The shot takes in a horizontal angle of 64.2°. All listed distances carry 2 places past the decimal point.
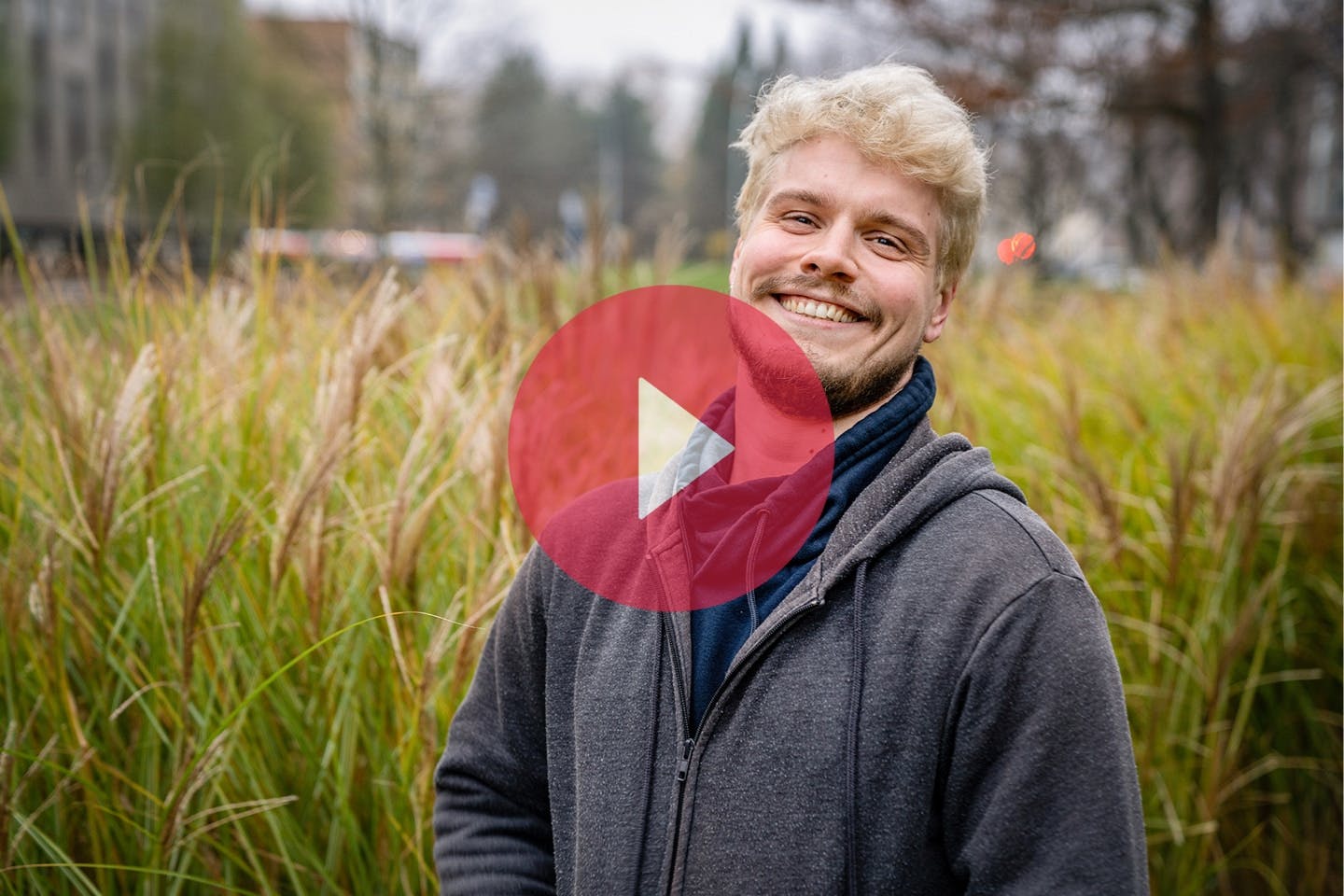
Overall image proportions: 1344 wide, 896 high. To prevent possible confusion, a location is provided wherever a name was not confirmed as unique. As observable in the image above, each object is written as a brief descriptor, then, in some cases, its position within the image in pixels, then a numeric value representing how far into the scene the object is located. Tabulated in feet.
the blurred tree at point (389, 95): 38.96
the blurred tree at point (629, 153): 164.35
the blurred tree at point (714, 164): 77.09
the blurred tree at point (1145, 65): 29.86
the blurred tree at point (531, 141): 73.31
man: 3.87
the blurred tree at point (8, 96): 86.12
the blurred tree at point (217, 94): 94.12
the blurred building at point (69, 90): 103.96
